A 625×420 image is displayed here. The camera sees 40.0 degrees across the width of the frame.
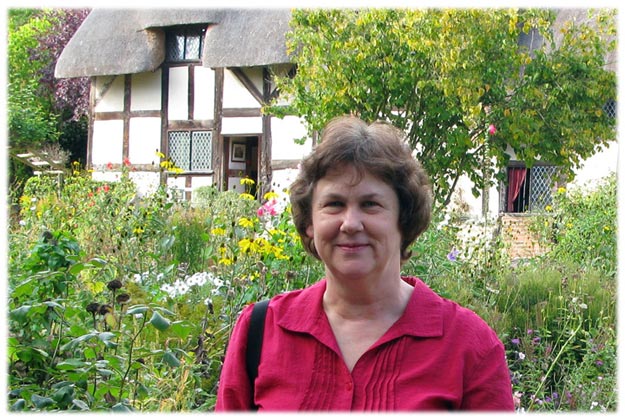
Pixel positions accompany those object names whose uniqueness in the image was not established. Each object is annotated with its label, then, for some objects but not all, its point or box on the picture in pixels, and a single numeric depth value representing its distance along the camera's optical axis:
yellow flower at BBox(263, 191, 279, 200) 5.19
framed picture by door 16.39
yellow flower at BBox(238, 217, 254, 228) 4.52
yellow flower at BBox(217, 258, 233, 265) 4.37
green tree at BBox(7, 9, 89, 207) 18.98
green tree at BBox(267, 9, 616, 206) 8.55
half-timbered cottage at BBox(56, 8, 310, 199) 15.13
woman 1.93
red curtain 14.14
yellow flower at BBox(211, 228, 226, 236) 4.53
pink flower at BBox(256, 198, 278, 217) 5.30
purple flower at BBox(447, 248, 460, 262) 5.05
